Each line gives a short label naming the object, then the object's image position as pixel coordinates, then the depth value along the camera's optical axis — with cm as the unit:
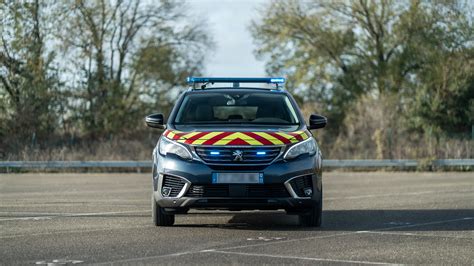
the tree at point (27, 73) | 3859
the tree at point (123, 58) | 4397
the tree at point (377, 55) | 4453
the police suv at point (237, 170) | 1111
